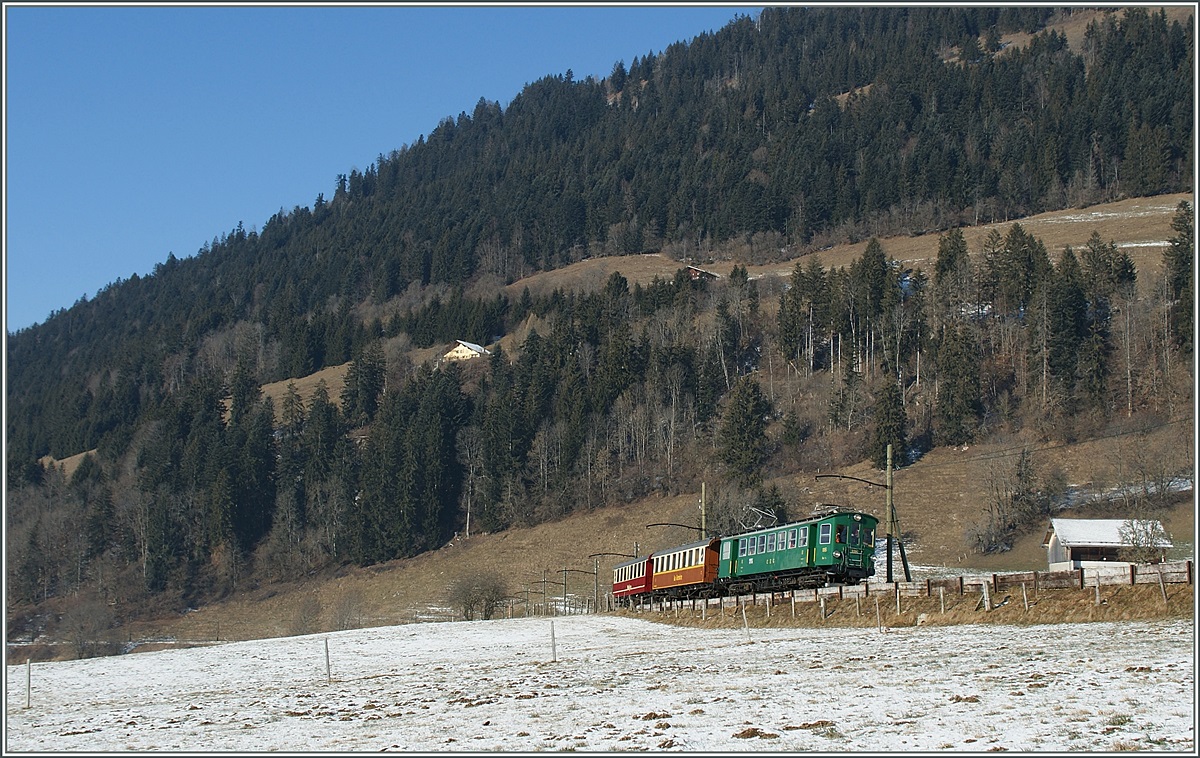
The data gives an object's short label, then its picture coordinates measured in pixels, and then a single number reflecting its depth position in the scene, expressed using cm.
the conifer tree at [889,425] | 10369
